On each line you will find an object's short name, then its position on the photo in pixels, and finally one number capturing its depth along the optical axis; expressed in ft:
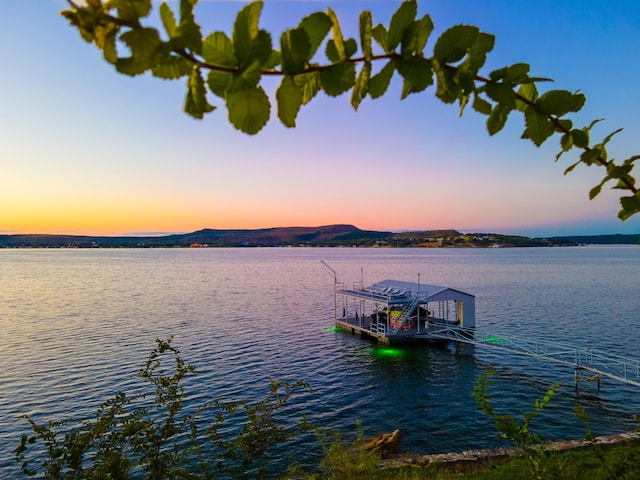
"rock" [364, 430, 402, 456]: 62.34
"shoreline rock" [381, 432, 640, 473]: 50.57
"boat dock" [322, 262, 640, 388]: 124.67
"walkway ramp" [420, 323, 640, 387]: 100.17
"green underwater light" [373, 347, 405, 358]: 121.19
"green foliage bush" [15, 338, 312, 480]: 22.21
